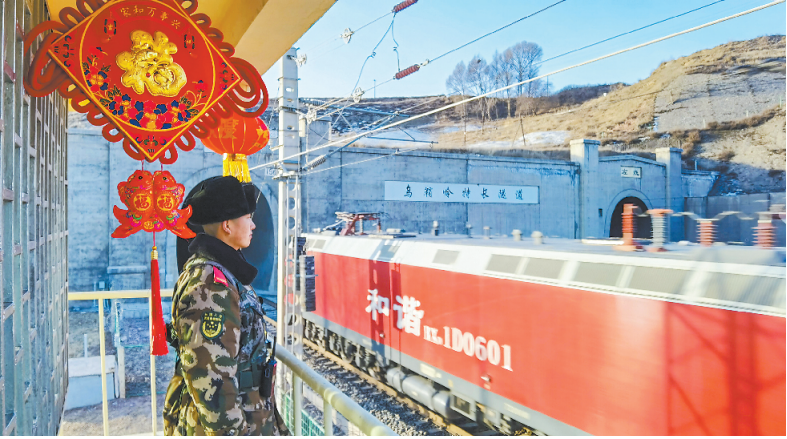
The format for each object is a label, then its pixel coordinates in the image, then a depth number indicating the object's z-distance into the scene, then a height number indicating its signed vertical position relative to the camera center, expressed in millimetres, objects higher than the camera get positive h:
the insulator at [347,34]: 9620 +3680
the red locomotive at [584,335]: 3893 -1272
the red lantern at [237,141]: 3738 +615
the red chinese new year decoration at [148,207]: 2393 +65
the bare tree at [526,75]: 52969 +15822
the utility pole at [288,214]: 8227 +91
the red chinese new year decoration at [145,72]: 2064 +698
